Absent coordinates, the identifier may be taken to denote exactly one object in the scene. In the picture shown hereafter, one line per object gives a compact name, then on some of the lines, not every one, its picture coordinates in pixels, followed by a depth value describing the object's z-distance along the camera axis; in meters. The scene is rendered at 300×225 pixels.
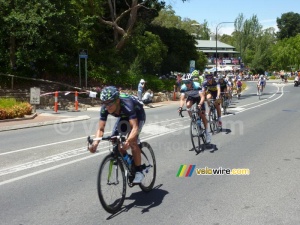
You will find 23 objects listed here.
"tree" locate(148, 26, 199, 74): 39.56
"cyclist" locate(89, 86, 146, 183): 5.05
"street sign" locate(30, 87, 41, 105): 18.60
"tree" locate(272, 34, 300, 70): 94.44
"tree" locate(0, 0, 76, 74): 21.38
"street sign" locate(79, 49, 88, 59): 24.86
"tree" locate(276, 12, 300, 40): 148.88
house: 111.88
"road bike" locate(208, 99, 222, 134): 12.11
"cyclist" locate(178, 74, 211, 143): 9.54
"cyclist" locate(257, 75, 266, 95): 31.75
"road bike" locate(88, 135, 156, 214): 5.09
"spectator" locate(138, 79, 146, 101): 23.59
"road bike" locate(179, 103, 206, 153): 9.37
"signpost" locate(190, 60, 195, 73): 33.64
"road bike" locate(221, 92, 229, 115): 17.45
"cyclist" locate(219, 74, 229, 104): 14.97
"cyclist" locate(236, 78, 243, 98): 31.05
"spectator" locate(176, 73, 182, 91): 32.35
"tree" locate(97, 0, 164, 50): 32.69
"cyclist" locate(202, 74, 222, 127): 12.13
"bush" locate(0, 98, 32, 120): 15.55
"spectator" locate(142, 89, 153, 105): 22.44
